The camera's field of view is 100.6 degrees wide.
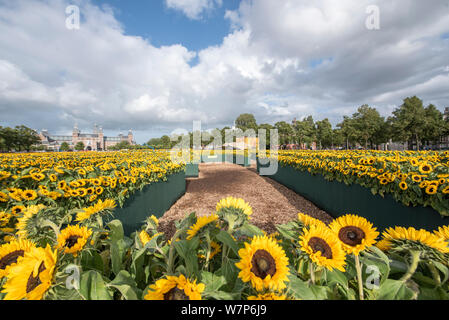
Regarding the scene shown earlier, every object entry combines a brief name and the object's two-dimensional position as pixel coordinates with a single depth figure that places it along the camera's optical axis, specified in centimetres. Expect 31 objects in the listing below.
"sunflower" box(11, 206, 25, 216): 191
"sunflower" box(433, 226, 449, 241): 77
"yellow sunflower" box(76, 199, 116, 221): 97
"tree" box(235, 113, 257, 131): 6821
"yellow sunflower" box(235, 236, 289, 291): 59
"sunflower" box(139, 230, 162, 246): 90
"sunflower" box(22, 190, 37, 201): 211
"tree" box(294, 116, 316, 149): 4851
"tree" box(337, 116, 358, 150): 4116
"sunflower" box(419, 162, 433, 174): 341
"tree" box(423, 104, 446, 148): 3096
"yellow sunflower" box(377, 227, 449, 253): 65
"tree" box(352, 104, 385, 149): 4075
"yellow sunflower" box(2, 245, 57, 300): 48
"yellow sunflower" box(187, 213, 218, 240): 76
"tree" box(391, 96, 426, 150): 3047
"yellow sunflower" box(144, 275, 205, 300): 53
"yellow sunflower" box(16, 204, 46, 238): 86
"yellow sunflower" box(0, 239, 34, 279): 63
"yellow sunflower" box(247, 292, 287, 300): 53
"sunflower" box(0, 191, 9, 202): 199
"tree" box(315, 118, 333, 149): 4866
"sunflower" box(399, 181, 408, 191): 322
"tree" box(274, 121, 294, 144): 5094
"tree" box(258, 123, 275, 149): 5338
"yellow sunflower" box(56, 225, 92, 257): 67
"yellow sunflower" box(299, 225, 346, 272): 67
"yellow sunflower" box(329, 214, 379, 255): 71
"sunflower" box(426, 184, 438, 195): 276
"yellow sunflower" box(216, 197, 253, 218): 87
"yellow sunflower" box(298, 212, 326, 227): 89
